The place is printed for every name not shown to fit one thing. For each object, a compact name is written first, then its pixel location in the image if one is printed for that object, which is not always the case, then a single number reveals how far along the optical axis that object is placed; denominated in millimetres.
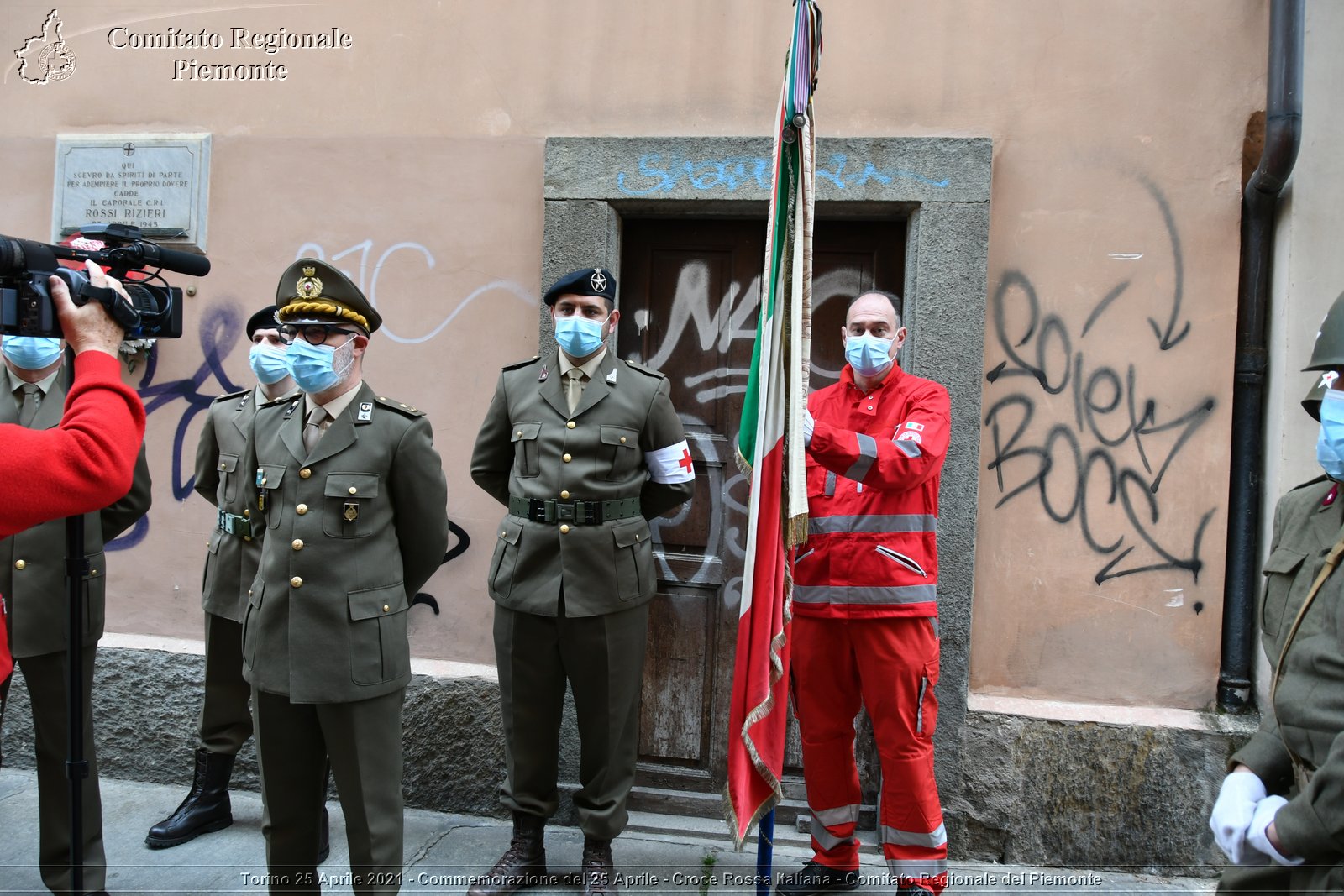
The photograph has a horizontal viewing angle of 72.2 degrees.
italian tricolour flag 2396
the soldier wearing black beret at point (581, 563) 3268
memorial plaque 4305
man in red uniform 3143
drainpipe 3594
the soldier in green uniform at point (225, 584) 3553
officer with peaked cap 2670
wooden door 3992
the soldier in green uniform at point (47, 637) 3078
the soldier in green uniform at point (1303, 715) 1702
